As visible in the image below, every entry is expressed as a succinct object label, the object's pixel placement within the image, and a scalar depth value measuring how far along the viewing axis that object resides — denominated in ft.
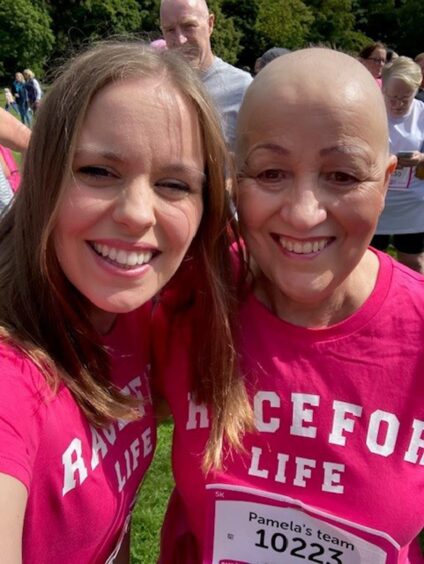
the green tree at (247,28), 153.28
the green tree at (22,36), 131.03
